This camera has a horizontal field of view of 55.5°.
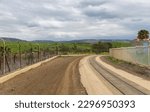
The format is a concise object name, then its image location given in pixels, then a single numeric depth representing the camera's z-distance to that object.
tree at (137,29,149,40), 31.87
